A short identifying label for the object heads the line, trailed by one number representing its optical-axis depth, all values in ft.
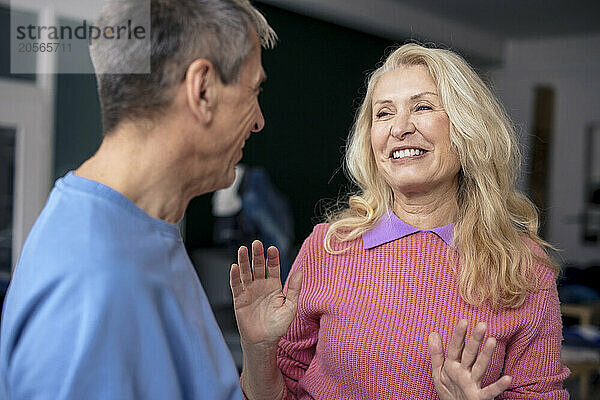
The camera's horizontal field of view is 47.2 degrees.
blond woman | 5.23
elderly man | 2.66
